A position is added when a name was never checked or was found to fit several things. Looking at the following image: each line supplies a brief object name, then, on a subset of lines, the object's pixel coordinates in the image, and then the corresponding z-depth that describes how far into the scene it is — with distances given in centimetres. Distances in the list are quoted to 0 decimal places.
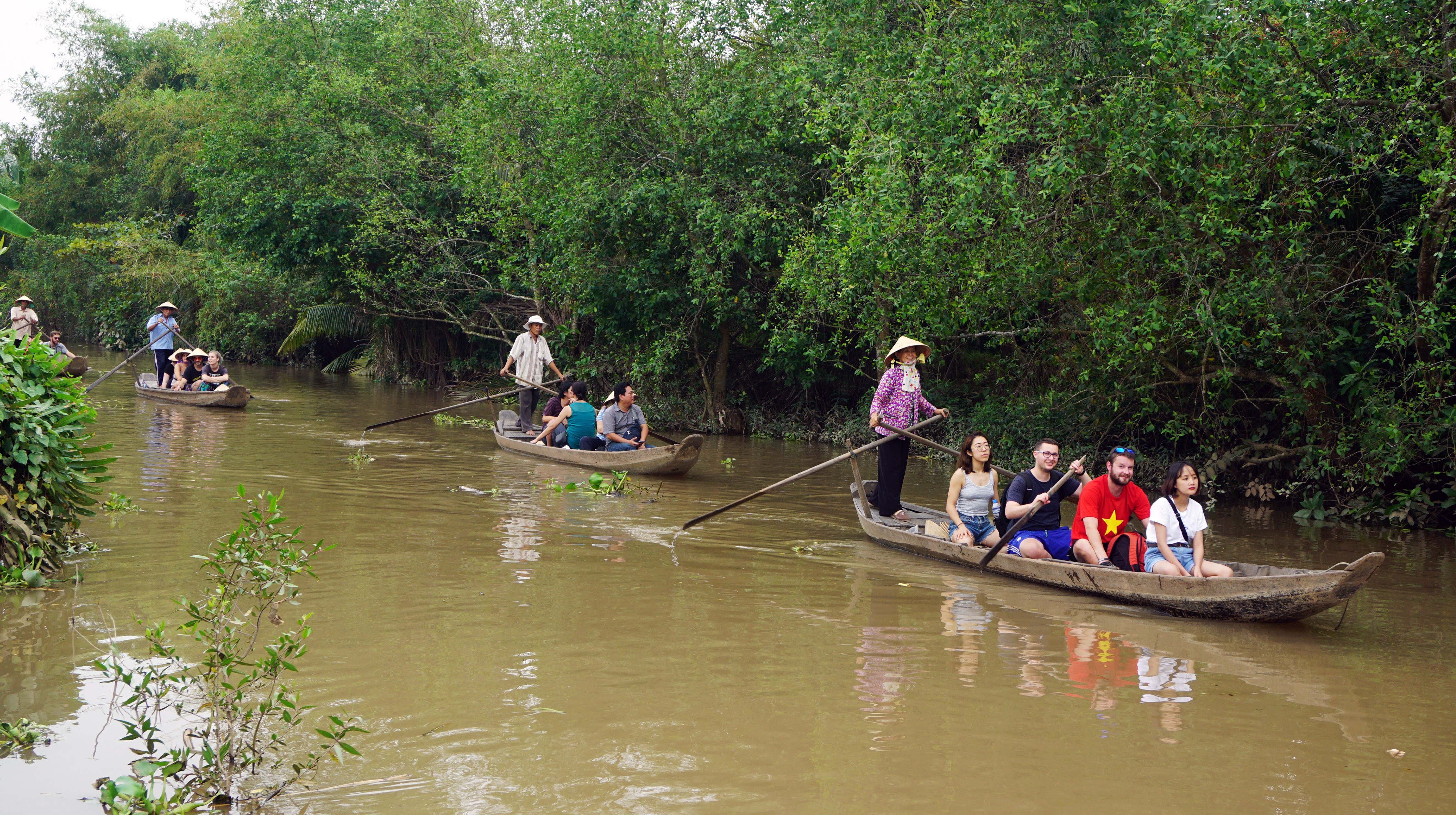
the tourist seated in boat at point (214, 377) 1852
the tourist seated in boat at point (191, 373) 1888
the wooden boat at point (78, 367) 2017
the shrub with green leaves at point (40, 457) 620
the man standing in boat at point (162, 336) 1992
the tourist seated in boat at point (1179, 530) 696
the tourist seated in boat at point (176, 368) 1888
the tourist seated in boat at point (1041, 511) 761
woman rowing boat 973
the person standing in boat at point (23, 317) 1811
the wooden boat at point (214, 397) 1783
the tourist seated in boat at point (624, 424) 1298
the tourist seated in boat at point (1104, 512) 726
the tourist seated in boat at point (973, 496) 836
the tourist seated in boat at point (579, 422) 1328
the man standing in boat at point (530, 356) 1561
